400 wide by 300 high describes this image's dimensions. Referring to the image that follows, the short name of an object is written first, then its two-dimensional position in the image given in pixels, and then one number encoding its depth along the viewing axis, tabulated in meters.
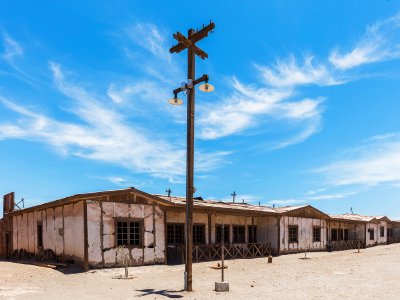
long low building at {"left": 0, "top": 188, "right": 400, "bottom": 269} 15.45
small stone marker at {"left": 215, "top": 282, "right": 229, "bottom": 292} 10.41
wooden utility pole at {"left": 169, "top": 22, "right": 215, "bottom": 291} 10.65
